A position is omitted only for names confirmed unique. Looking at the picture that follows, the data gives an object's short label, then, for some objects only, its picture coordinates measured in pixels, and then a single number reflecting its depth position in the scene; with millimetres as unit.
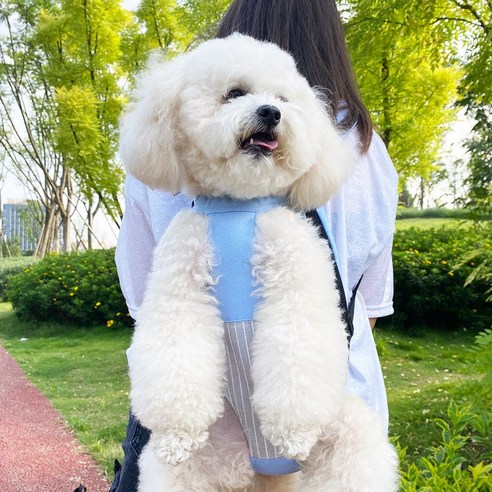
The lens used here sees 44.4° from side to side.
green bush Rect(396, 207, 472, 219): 28953
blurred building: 26688
